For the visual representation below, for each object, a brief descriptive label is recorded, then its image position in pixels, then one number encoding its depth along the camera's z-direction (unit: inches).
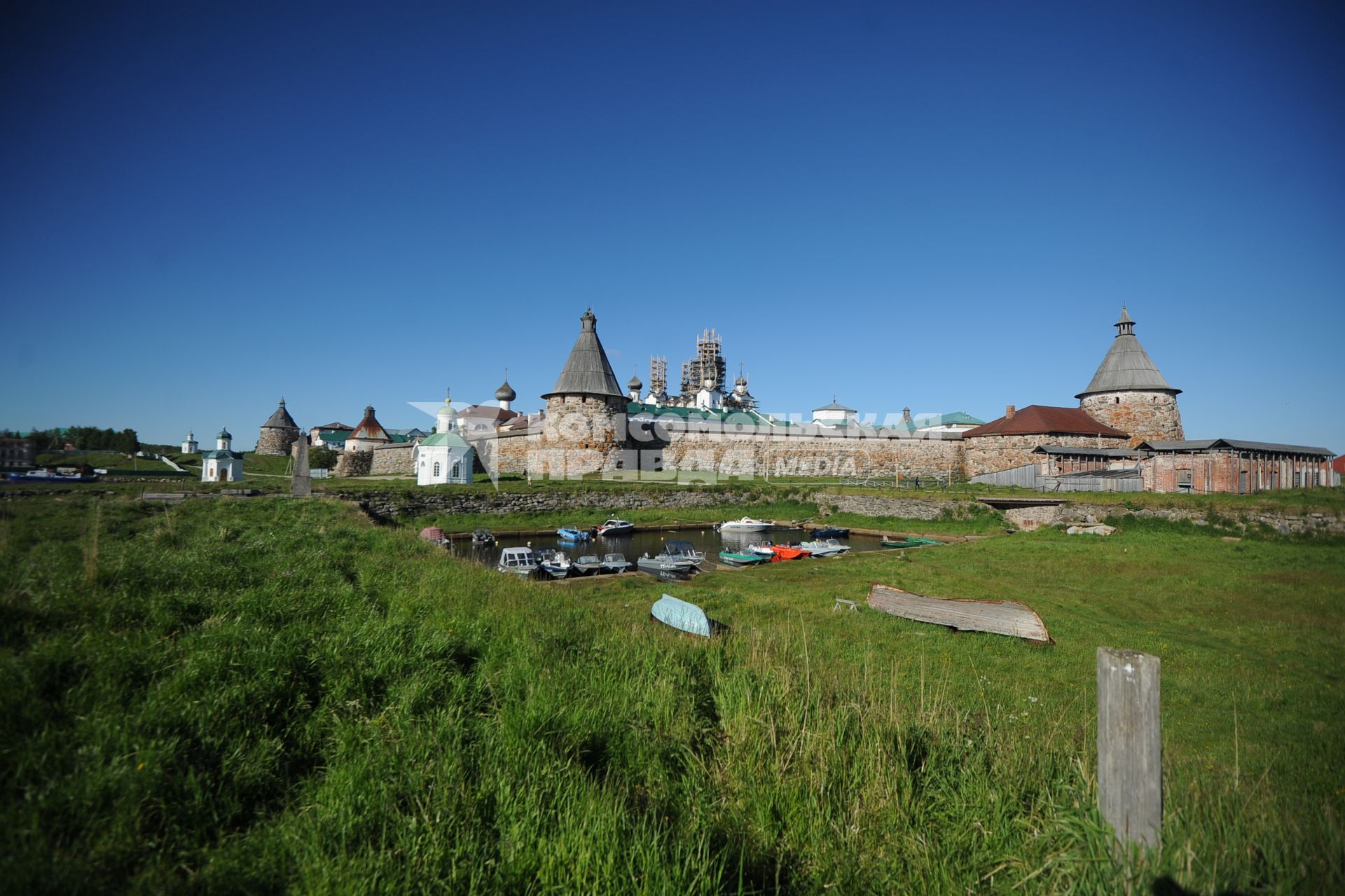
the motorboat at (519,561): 683.4
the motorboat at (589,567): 722.8
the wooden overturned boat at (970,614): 366.6
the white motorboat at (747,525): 1195.9
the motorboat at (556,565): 692.7
